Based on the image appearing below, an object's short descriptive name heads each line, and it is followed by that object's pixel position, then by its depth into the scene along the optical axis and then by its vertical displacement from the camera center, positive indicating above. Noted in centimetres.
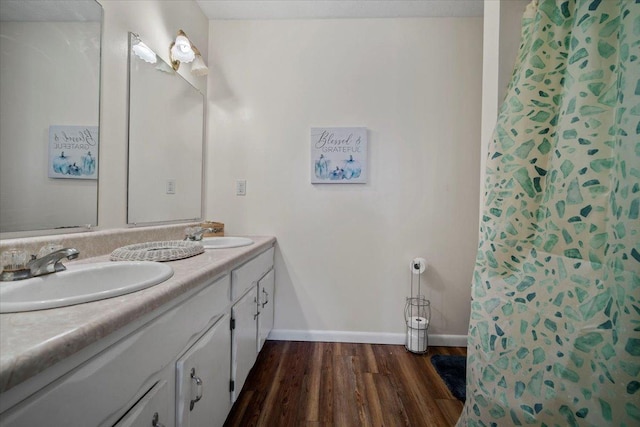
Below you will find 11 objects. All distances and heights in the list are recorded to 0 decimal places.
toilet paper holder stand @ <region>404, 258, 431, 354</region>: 171 -77
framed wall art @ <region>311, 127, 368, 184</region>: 182 +43
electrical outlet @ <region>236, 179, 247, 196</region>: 189 +17
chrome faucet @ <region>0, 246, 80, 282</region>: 64 -17
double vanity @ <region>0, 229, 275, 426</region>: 36 -32
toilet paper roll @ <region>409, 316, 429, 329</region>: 171 -79
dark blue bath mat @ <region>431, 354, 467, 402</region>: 137 -100
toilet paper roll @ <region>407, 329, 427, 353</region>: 171 -91
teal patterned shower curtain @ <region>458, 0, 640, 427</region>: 55 -5
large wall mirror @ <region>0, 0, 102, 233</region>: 75 +32
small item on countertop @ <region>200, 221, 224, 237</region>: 171 -14
